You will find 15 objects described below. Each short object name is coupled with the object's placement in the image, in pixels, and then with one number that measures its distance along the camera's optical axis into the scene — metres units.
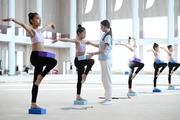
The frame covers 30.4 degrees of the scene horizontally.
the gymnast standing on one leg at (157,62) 12.95
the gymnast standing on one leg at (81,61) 8.34
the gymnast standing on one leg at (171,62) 14.19
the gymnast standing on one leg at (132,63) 11.19
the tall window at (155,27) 46.12
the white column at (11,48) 36.93
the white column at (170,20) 41.03
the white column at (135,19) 42.16
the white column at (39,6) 40.57
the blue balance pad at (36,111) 6.34
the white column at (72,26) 45.53
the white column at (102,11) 43.47
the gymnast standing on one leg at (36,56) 6.50
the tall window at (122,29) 48.84
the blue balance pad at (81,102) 8.21
